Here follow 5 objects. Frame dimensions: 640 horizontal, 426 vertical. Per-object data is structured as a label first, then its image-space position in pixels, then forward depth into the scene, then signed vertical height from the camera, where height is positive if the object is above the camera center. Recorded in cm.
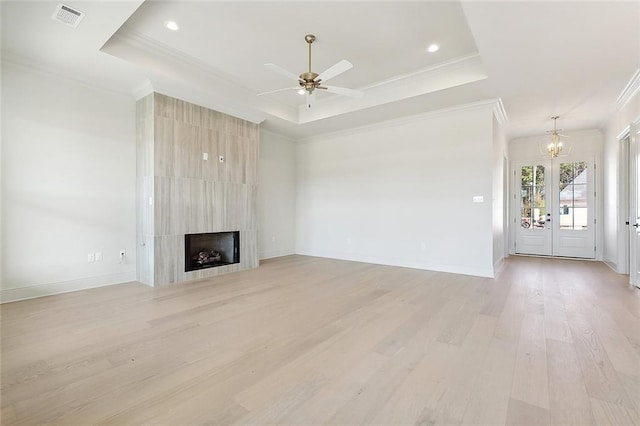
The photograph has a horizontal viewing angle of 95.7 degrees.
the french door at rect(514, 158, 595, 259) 667 +5
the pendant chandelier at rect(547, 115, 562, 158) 587 +131
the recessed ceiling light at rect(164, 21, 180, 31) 330 +216
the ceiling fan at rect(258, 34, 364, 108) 316 +156
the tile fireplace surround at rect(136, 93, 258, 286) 430 +51
